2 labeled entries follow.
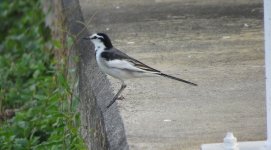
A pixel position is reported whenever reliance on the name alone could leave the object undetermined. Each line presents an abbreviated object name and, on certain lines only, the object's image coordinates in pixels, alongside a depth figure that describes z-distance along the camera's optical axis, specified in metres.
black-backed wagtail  13.87
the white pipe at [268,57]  10.66
